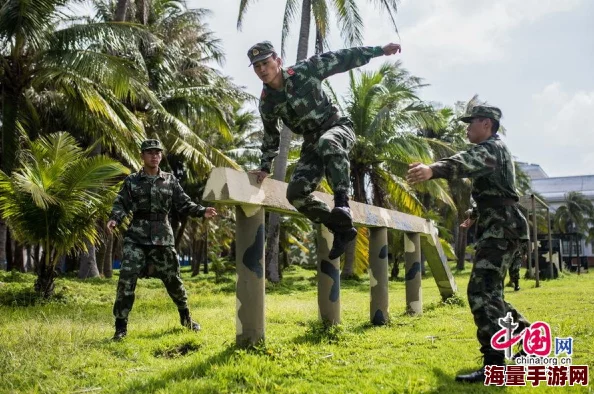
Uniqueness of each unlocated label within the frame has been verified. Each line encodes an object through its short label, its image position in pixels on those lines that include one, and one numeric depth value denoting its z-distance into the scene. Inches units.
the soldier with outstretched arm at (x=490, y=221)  163.5
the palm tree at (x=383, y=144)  813.2
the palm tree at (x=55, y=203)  401.7
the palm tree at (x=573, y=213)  2272.4
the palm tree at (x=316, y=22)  650.8
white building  2546.8
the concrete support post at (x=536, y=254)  637.9
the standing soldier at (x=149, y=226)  234.7
